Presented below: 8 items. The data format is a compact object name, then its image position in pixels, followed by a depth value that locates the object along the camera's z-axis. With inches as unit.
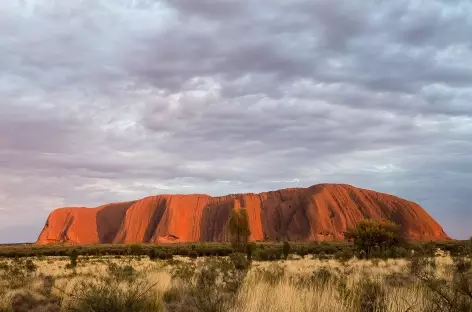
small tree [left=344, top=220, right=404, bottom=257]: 1575.0
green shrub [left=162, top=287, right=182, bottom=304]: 467.8
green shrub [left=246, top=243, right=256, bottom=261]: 1564.7
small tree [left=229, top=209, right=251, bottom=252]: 2311.8
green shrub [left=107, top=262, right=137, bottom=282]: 603.4
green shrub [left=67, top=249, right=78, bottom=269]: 1260.3
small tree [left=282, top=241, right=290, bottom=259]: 1678.9
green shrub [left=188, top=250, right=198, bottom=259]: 2246.9
